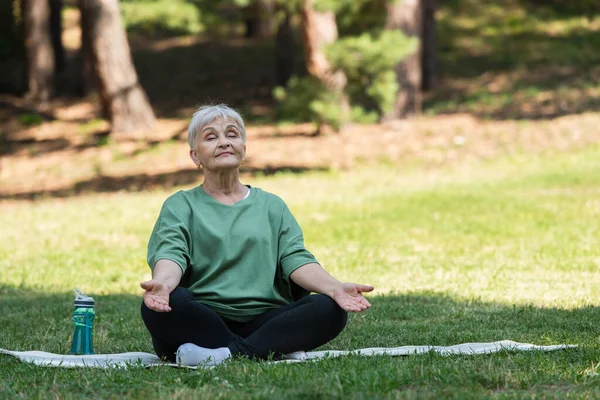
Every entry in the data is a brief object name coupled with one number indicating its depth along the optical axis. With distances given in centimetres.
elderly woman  959
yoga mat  980
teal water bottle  1073
